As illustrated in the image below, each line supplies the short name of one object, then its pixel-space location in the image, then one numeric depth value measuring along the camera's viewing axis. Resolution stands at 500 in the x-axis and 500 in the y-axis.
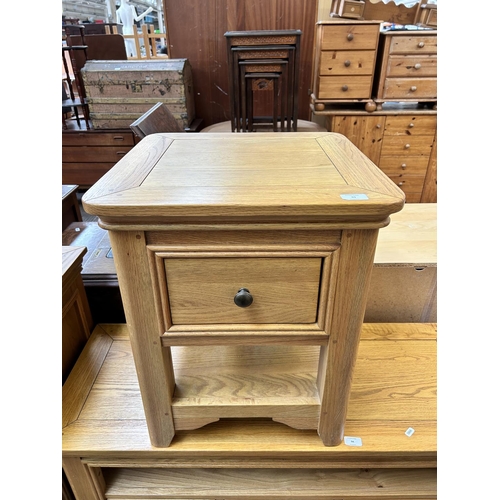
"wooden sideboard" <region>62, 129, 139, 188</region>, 2.38
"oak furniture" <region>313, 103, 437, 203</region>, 2.14
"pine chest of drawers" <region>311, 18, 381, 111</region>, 1.87
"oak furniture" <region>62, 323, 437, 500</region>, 0.78
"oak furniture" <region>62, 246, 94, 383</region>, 0.90
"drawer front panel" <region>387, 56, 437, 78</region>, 1.98
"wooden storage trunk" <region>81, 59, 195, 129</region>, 2.14
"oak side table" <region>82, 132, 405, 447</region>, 0.53
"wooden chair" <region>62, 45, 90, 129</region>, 2.29
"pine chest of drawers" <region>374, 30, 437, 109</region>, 1.93
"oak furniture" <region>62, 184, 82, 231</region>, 1.37
